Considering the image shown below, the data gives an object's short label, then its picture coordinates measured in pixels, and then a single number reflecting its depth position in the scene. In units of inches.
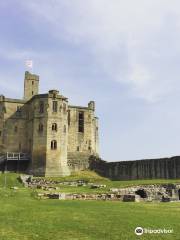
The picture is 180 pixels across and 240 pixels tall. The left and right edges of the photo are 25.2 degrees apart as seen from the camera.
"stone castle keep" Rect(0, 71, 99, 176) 2915.8
